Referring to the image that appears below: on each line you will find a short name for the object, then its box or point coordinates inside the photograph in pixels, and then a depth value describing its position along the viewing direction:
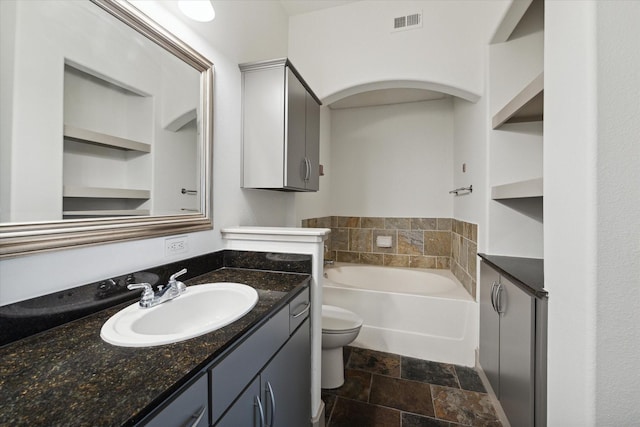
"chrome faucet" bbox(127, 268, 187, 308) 0.95
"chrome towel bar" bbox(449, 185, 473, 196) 2.44
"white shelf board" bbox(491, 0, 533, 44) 1.64
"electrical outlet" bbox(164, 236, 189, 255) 1.20
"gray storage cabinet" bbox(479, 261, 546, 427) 1.22
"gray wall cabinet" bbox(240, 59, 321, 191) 1.69
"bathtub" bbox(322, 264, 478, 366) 2.18
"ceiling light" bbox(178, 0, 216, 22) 1.27
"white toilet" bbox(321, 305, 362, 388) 1.79
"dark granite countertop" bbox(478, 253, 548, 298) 1.26
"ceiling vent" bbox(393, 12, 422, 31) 2.23
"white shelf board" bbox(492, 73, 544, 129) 1.41
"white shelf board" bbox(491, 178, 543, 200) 1.40
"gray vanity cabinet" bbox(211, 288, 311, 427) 0.73
